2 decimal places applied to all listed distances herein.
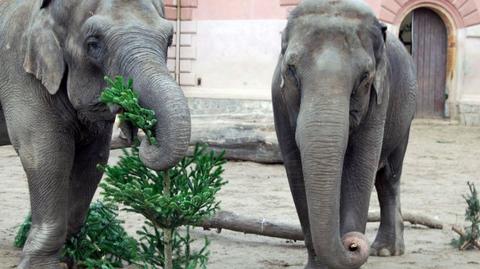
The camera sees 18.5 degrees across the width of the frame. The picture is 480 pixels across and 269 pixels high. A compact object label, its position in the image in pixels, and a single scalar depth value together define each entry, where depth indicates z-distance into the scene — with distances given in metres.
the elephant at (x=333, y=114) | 7.08
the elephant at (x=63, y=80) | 7.72
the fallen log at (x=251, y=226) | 10.41
